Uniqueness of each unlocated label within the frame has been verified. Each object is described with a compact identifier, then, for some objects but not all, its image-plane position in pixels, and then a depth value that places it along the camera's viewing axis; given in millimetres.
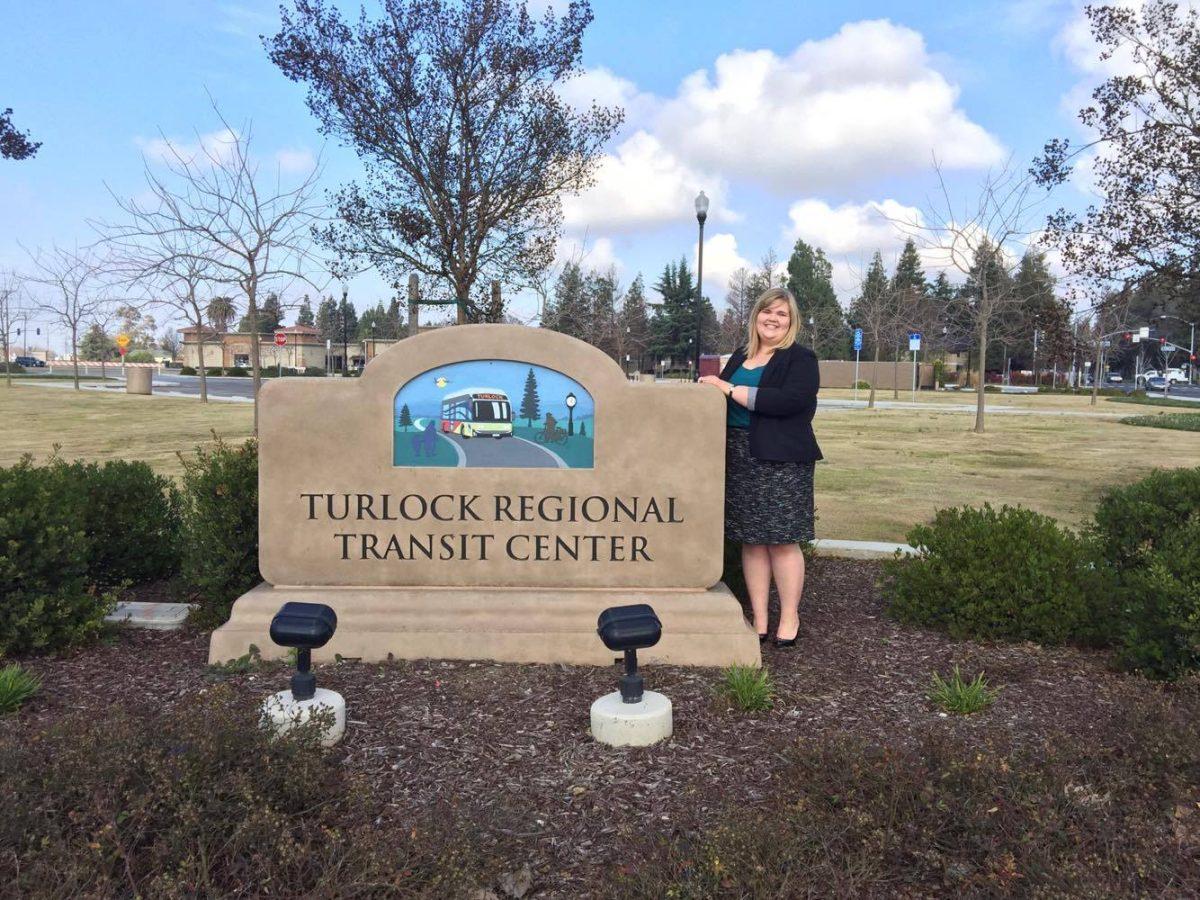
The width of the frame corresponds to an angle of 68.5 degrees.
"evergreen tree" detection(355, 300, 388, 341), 95688
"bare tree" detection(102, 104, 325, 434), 14000
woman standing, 4363
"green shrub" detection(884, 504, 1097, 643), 4590
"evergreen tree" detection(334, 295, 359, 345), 109912
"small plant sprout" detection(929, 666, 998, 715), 3621
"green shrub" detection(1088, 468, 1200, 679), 3762
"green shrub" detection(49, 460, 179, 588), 5375
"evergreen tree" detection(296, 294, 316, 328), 108200
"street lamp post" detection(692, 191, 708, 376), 23172
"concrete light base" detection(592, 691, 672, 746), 3338
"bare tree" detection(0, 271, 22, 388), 46031
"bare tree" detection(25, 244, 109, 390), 37344
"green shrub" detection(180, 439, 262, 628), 4824
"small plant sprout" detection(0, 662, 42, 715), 3553
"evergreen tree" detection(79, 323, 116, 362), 101000
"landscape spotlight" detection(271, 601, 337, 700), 3229
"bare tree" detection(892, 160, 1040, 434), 19594
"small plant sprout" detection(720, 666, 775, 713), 3645
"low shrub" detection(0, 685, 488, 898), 2146
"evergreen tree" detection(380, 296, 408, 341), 44719
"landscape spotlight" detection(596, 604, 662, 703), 3279
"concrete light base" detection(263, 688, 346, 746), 3203
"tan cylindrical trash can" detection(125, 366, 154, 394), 36719
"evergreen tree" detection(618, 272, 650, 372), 54491
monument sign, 4387
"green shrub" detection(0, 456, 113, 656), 4184
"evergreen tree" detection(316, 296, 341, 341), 105688
